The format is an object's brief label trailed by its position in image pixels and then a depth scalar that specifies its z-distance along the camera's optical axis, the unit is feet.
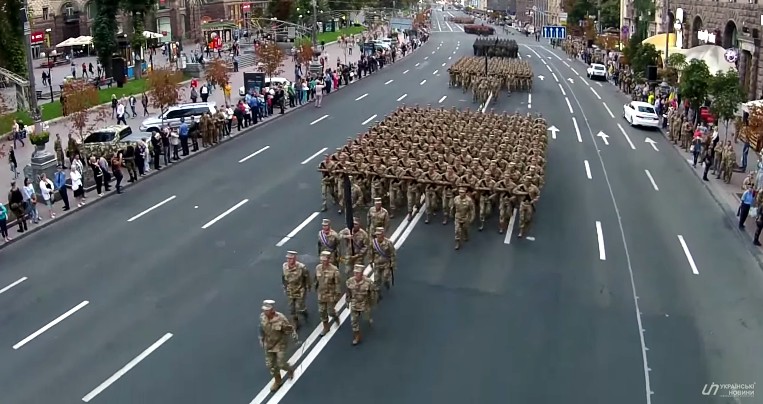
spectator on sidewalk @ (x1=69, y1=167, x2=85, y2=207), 79.97
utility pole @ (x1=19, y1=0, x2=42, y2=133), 125.08
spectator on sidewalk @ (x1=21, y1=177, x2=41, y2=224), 72.43
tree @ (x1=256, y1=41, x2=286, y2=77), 157.48
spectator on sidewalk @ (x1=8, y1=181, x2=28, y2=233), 70.28
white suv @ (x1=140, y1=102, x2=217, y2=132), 115.34
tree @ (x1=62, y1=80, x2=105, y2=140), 100.64
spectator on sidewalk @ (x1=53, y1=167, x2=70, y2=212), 78.07
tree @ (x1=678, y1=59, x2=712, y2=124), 115.96
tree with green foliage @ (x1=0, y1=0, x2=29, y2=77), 144.77
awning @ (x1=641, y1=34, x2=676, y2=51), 187.48
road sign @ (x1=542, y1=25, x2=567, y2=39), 298.97
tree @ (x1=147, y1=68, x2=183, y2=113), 117.91
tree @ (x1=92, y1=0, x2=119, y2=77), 171.22
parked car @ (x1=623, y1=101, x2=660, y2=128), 124.16
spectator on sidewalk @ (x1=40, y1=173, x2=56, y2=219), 75.36
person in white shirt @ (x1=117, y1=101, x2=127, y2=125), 122.26
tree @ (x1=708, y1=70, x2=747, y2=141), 102.06
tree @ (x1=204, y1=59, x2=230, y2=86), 142.00
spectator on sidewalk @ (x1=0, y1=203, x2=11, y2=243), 67.31
